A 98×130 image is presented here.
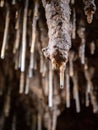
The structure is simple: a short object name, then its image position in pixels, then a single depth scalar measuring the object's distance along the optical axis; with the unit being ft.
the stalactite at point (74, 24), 7.03
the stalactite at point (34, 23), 6.97
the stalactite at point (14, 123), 11.91
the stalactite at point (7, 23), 7.38
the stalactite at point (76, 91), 9.21
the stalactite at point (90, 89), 9.10
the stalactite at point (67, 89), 8.64
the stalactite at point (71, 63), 8.36
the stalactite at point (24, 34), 7.16
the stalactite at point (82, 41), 7.67
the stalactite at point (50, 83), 8.06
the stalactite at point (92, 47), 8.23
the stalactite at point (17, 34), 7.32
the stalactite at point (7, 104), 11.00
